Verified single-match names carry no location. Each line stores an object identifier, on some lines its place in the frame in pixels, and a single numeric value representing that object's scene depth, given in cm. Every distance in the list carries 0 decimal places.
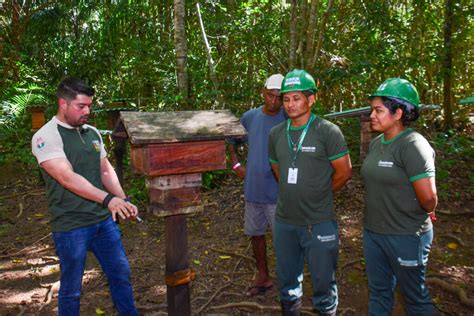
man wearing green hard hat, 276
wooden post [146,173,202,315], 252
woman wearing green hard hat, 250
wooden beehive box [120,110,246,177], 239
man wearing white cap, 360
